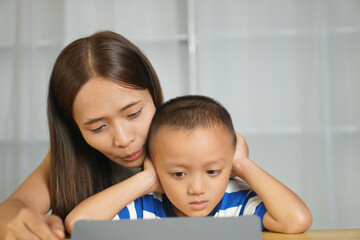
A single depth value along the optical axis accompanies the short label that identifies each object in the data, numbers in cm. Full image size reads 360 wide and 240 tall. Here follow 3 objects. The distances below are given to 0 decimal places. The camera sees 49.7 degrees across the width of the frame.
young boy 89
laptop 55
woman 102
